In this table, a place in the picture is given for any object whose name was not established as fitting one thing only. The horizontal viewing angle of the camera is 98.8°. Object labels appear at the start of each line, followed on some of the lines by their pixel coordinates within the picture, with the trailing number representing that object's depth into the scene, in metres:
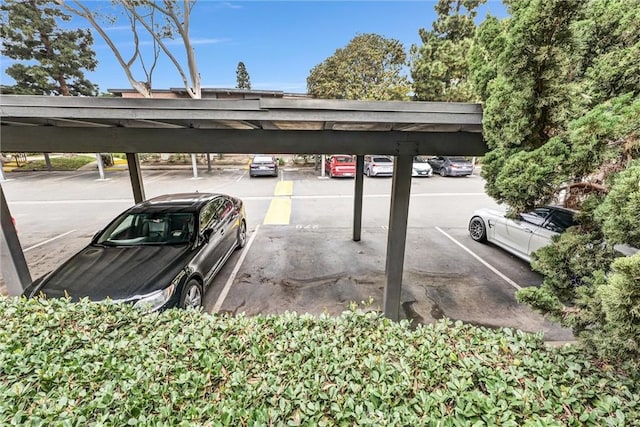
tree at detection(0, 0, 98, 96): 16.55
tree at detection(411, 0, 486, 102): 13.55
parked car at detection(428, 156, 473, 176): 17.16
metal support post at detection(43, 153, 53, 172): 18.55
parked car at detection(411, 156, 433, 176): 16.84
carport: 2.37
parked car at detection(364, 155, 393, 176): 17.00
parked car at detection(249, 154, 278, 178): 17.19
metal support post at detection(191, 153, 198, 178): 17.03
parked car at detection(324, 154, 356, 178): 16.73
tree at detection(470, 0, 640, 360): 1.62
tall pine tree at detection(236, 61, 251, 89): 47.62
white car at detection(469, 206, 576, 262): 4.88
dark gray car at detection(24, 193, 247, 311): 3.28
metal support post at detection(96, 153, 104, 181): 15.90
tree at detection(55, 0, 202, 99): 12.54
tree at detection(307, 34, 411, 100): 21.08
